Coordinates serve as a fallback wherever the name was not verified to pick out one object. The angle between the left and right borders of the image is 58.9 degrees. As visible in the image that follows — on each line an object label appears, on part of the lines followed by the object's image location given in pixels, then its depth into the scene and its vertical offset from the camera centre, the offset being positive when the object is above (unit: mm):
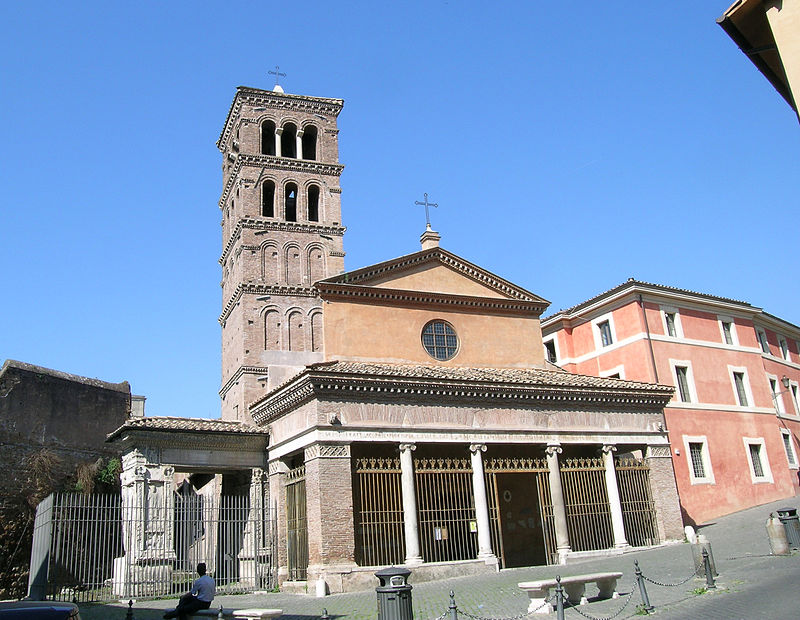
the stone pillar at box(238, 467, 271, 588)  19656 +165
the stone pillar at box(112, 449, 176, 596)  17953 +567
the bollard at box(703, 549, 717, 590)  11930 -1150
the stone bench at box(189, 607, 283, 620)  10000 -933
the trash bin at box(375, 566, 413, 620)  9195 -846
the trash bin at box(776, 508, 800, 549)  15242 -458
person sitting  10195 -701
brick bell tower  29547 +13466
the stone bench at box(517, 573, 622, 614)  11023 -1085
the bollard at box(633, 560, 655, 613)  10570 -1121
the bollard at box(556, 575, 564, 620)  8884 -1009
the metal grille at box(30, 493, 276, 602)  15461 -102
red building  25703 +5037
